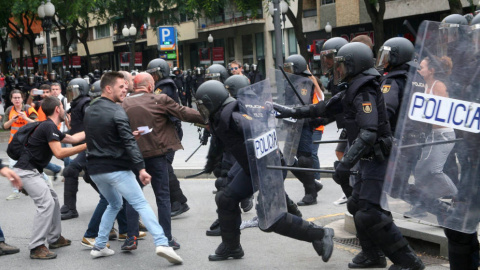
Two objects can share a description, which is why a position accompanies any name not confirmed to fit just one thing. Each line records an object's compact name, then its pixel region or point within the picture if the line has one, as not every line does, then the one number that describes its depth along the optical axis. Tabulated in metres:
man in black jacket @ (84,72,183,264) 6.11
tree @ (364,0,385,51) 25.56
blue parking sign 22.40
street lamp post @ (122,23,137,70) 38.09
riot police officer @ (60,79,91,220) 8.64
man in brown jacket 6.76
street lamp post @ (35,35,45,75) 44.36
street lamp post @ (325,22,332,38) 37.03
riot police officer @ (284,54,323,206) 8.10
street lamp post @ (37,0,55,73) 20.91
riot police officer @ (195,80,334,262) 5.81
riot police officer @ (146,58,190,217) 8.55
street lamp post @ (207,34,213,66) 47.96
